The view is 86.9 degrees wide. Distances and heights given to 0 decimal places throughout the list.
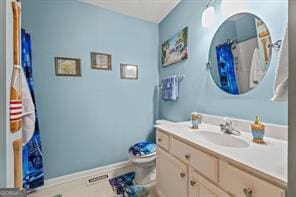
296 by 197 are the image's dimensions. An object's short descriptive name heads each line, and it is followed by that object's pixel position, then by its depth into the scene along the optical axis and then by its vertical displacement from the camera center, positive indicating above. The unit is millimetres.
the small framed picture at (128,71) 2273 +388
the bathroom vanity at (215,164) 663 -361
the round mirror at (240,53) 1146 +365
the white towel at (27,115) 1169 -138
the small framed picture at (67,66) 1866 +381
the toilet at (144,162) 1903 -793
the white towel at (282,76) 750 +107
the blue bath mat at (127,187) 1761 -1095
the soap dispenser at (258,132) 996 -224
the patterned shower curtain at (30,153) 1497 -563
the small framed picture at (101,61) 2061 +496
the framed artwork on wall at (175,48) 1923 +661
